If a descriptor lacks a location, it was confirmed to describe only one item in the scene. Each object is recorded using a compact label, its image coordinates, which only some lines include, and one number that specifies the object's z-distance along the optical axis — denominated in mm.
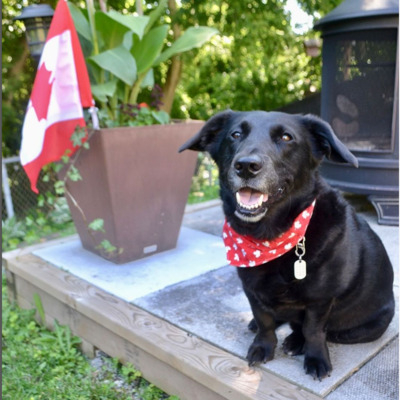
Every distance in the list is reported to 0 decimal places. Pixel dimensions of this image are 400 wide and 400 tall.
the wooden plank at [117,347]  1914
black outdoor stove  3357
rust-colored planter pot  2660
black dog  1613
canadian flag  2467
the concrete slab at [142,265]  2572
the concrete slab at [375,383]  1566
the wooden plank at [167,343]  1636
